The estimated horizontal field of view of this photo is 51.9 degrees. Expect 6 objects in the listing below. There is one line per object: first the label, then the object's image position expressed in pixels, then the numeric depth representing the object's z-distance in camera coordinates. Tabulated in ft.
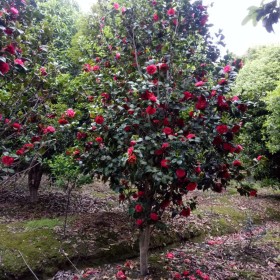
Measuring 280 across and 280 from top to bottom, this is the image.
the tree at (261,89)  36.37
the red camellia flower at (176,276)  13.93
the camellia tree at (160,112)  11.38
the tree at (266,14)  9.12
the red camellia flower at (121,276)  13.60
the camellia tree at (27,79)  8.45
